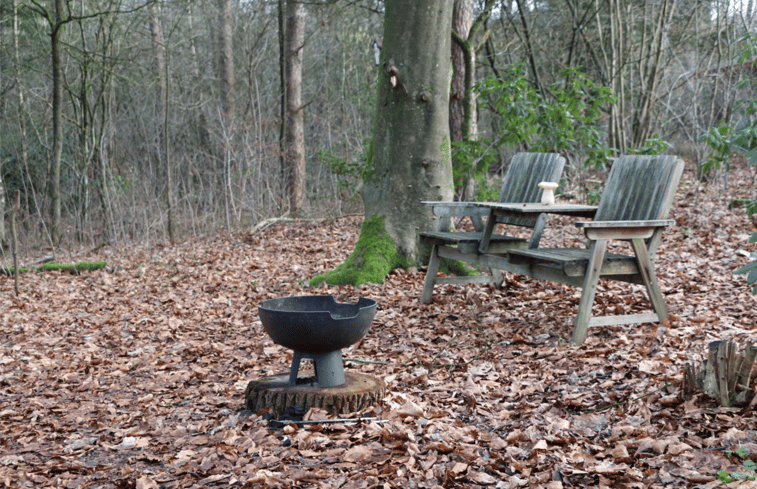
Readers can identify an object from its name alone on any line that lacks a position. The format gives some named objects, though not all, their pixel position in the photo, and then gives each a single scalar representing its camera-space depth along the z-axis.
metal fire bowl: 3.27
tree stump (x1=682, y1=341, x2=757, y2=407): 2.82
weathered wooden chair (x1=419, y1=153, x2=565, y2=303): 5.34
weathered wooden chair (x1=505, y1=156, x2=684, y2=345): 4.16
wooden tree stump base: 3.30
